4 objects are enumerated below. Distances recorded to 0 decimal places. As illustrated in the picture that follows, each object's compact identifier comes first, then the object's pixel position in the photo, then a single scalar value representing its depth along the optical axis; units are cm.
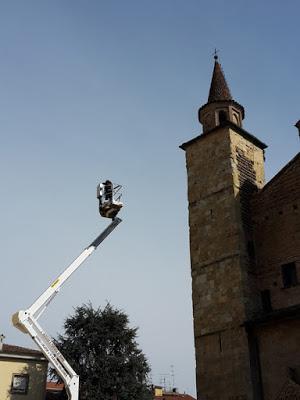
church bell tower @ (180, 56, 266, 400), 2064
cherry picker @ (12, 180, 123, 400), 1584
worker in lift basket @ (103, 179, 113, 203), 1886
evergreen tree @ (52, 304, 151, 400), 3127
